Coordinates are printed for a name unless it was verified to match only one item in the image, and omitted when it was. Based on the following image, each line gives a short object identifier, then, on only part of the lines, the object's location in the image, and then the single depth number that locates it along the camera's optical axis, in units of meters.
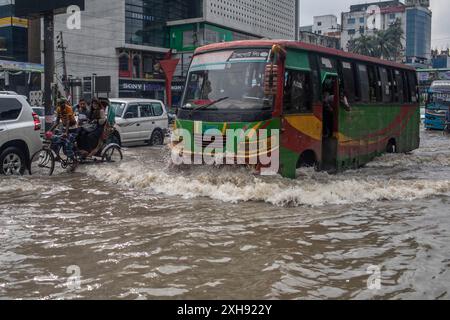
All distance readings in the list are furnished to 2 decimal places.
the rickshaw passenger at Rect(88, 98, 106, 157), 12.17
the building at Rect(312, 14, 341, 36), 101.13
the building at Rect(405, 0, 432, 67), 95.81
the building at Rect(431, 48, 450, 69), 82.25
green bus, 8.52
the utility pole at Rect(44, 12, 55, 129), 17.69
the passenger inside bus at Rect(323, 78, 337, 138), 10.55
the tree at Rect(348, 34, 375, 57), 73.18
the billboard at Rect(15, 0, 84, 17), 18.42
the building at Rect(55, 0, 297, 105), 51.38
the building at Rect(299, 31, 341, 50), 78.12
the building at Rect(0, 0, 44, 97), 47.22
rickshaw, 11.12
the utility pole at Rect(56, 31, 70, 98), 36.97
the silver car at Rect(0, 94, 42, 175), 10.20
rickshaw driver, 11.70
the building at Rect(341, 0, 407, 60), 94.38
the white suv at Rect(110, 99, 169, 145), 17.22
